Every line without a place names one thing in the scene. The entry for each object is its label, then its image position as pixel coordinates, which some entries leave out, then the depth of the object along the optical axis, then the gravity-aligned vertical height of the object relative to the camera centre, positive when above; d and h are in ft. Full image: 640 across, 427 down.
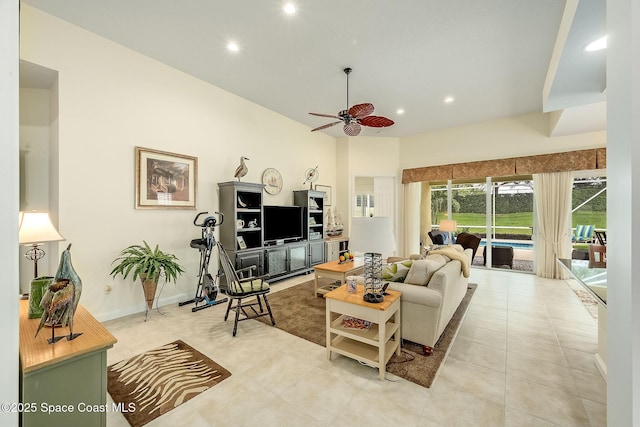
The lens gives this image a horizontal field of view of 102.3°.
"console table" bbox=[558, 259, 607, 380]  5.98 -1.81
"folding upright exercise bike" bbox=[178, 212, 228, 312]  11.65 -2.70
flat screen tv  15.94 -0.71
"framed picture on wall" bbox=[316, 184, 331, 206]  20.83 +1.81
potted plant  9.96 -2.10
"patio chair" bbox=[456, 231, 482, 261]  17.58 -1.94
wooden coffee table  12.32 -2.84
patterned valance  15.39 +3.20
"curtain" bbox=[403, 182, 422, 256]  21.84 -0.35
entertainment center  13.67 -1.12
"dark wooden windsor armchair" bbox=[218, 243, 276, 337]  9.31 -2.79
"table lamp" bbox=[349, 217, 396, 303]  7.10 -0.77
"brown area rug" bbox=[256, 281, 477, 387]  7.06 -4.28
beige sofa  7.77 -2.66
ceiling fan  10.72 +4.28
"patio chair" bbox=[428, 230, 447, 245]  20.22 -1.92
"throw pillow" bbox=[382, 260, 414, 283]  8.95 -2.09
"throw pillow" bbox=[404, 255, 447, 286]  8.30 -1.90
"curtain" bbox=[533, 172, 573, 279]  16.25 -0.45
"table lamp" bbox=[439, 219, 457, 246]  18.87 -0.96
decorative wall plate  16.63 +2.13
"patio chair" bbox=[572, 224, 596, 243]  16.17 -1.29
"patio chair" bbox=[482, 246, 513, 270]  18.29 -3.11
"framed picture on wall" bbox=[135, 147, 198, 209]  11.08 +1.51
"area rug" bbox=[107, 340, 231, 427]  5.83 -4.34
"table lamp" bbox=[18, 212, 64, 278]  5.90 -0.40
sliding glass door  18.39 -0.16
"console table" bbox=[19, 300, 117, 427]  3.68 -2.54
